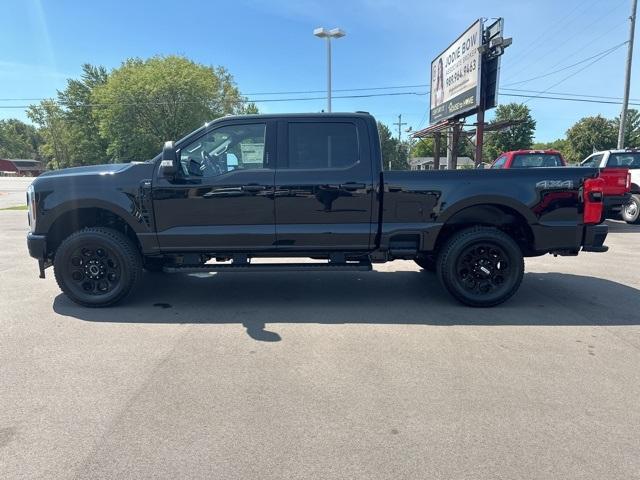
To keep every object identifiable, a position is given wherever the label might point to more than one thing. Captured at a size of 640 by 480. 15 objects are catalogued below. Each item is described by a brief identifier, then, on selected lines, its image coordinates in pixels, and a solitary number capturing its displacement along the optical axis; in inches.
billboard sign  580.4
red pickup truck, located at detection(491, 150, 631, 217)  425.7
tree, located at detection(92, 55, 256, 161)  1568.7
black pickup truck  190.5
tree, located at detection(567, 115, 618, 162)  2418.8
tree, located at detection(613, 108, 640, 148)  2480.3
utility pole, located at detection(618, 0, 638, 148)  877.2
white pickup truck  483.5
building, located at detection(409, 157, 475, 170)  2813.2
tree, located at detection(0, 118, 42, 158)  4810.5
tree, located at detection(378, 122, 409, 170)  2459.9
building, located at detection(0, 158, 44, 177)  4276.6
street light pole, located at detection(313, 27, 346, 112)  753.6
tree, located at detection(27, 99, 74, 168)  3206.2
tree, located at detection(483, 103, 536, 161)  2358.5
